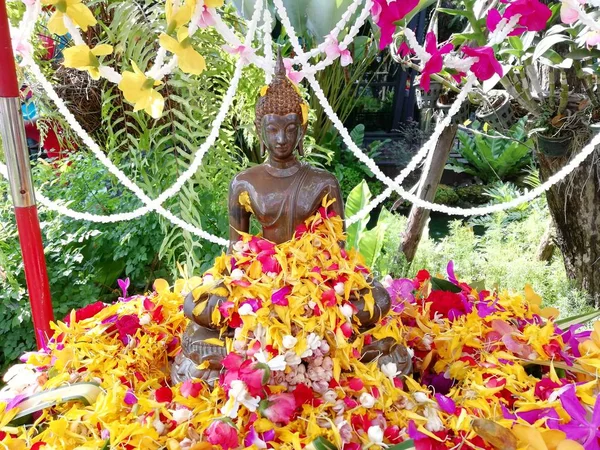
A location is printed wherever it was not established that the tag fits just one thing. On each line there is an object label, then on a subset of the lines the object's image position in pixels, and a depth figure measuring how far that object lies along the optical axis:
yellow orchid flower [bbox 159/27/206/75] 0.64
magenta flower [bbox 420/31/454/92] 1.02
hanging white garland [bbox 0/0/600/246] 1.26
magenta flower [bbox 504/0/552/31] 0.89
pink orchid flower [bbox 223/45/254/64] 1.36
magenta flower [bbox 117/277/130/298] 1.20
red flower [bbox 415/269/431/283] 1.30
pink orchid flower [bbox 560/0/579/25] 0.97
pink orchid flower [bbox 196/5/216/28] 0.90
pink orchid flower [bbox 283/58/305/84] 1.43
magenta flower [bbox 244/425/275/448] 0.77
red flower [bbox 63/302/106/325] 1.15
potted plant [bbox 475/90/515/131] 1.83
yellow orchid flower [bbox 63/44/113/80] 0.67
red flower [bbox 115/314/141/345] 1.07
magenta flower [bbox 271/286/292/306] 0.86
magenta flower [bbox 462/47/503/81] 1.03
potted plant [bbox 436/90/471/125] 1.94
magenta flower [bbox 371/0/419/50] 0.84
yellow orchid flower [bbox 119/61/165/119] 0.66
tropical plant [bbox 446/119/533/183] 4.54
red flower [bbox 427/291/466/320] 1.16
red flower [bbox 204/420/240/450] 0.75
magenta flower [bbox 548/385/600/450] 0.70
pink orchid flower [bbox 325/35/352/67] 1.46
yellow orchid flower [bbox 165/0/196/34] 0.64
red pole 1.06
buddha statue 0.95
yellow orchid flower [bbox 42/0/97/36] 0.67
